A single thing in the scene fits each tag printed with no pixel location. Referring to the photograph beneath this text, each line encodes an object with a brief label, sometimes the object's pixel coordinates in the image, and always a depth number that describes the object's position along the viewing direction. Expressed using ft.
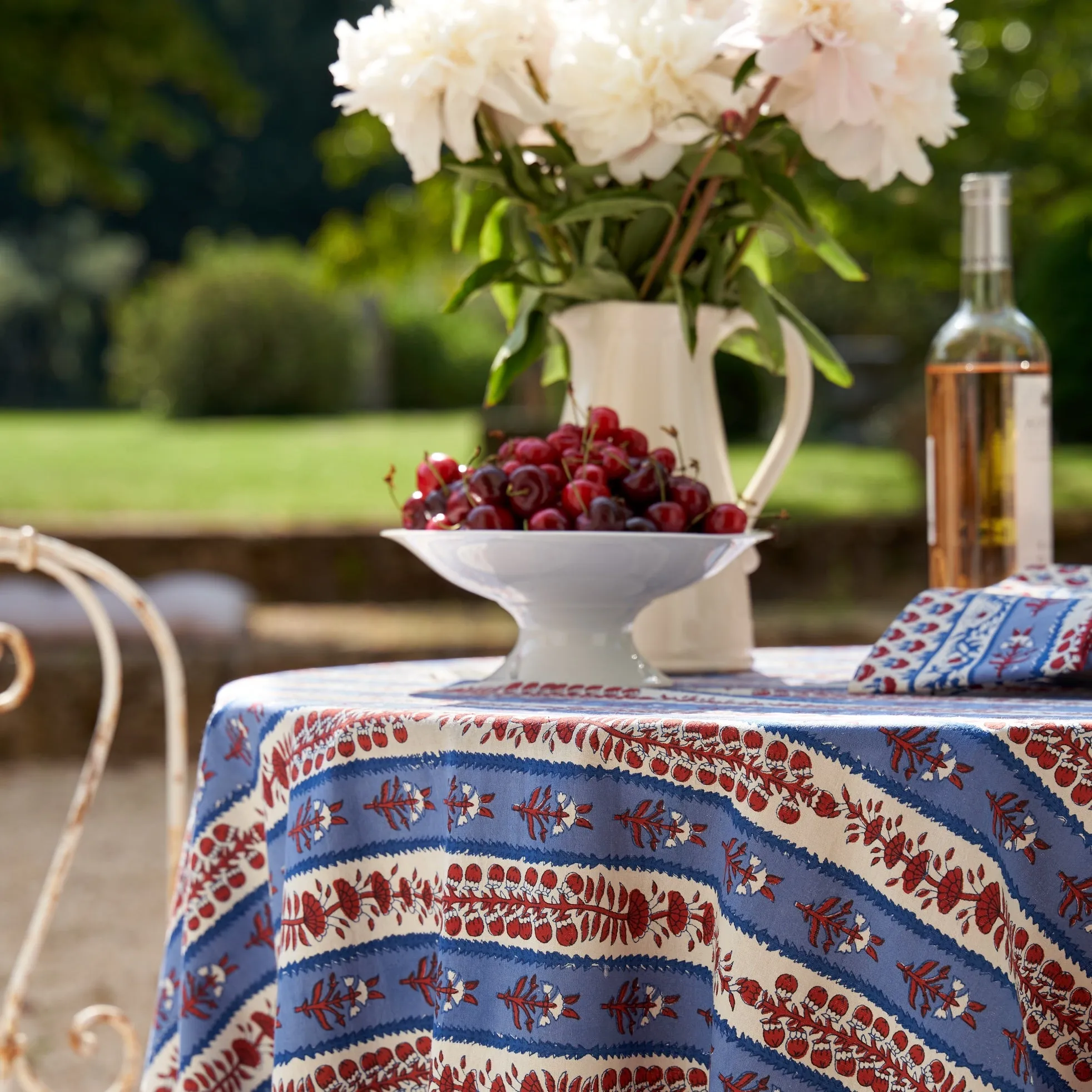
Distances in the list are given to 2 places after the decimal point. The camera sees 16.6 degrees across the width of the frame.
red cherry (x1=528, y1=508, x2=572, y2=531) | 6.79
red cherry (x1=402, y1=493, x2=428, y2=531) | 6.98
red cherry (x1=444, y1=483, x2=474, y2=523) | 6.88
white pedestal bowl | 6.77
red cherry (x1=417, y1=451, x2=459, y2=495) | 6.99
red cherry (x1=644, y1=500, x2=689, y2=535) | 6.81
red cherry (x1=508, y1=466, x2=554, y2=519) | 6.83
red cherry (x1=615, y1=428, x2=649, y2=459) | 6.96
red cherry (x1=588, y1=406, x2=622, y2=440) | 6.99
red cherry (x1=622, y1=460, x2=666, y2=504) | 6.85
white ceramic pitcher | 7.35
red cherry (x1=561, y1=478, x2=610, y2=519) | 6.80
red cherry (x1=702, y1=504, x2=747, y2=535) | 6.87
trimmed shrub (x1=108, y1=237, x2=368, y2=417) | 70.91
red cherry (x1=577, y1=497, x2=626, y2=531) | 6.77
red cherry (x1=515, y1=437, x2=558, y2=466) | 6.90
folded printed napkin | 6.69
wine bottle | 7.31
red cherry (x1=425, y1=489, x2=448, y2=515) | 6.97
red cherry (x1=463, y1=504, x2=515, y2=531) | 6.81
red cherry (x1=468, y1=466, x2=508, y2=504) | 6.85
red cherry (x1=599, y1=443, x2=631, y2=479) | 6.88
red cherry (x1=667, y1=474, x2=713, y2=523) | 6.87
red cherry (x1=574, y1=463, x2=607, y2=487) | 6.84
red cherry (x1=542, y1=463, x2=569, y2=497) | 6.86
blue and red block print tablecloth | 6.08
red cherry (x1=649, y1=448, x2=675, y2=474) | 6.96
